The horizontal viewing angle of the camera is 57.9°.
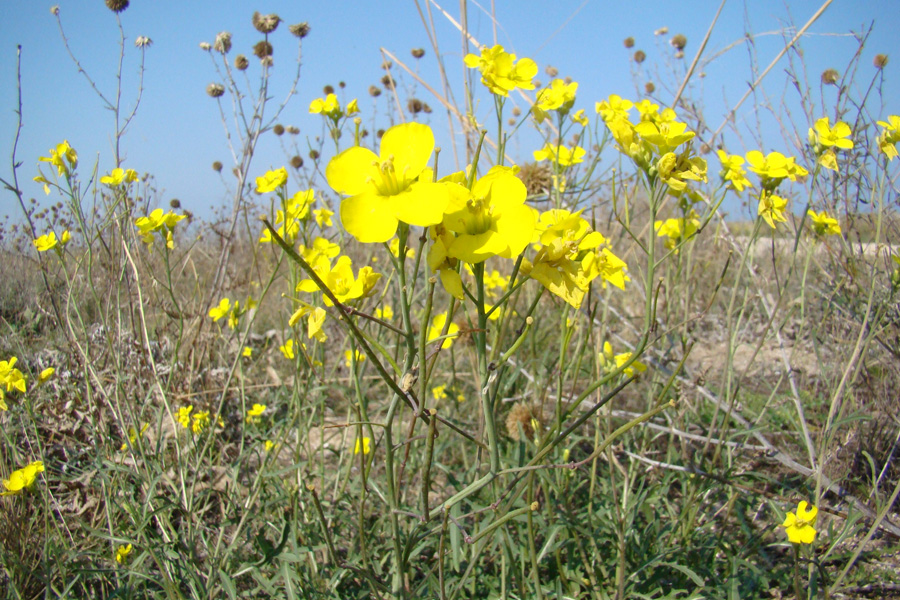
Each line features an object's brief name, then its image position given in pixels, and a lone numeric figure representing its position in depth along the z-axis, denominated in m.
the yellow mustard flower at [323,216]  0.39
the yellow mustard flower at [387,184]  0.21
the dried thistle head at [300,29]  0.58
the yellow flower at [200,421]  0.38
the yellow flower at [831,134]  0.35
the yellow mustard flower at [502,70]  0.33
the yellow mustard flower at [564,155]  0.41
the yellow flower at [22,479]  0.34
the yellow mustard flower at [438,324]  0.35
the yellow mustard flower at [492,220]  0.22
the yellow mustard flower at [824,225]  0.39
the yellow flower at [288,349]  0.39
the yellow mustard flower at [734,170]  0.35
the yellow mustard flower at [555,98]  0.39
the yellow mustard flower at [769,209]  0.32
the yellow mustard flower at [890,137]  0.34
